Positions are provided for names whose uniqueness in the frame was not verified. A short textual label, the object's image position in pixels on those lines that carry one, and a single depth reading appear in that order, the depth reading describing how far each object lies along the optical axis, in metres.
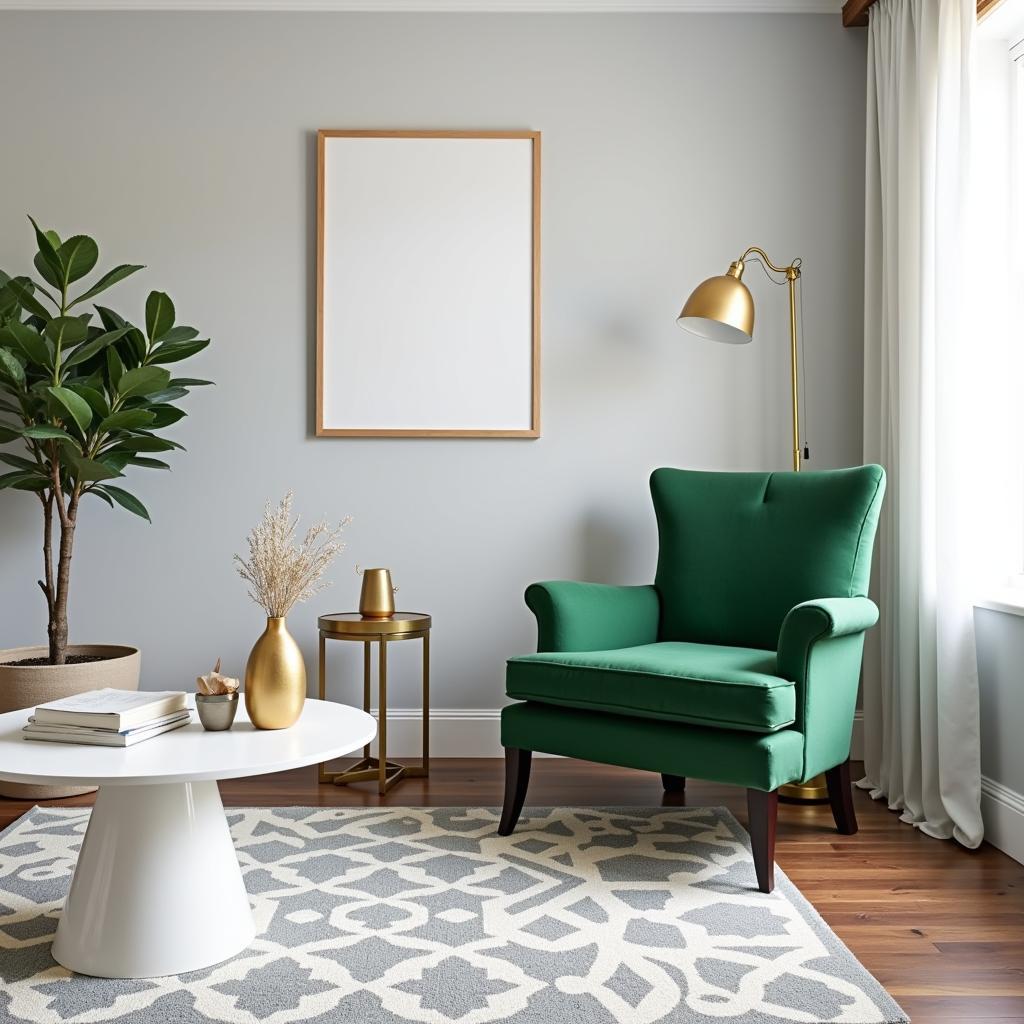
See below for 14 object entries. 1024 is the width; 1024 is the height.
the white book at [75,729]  1.89
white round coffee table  1.83
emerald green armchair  2.36
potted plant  2.98
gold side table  3.17
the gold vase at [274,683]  2.01
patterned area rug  1.74
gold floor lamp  3.17
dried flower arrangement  2.07
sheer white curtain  2.79
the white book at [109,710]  1.89
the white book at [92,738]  1.88
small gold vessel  3.28
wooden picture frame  3.60
